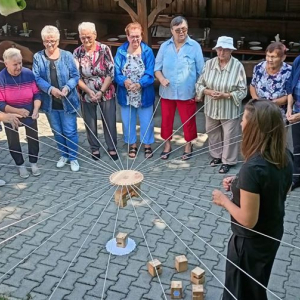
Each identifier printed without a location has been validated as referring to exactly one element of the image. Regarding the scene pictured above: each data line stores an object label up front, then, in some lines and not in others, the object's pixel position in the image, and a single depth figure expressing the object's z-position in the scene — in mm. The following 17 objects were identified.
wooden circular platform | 3448
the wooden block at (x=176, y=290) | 3861
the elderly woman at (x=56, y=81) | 5621
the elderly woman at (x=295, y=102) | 5016
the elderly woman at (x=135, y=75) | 5891
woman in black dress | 2617
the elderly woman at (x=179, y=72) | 5789
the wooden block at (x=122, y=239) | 4523
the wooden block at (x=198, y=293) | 3787
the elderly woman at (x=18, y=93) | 5395
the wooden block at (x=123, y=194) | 3707
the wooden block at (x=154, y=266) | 4105
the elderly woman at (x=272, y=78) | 5027
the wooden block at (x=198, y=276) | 3975
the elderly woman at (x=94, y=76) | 5758
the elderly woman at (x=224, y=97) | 5445
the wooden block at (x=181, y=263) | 4176
